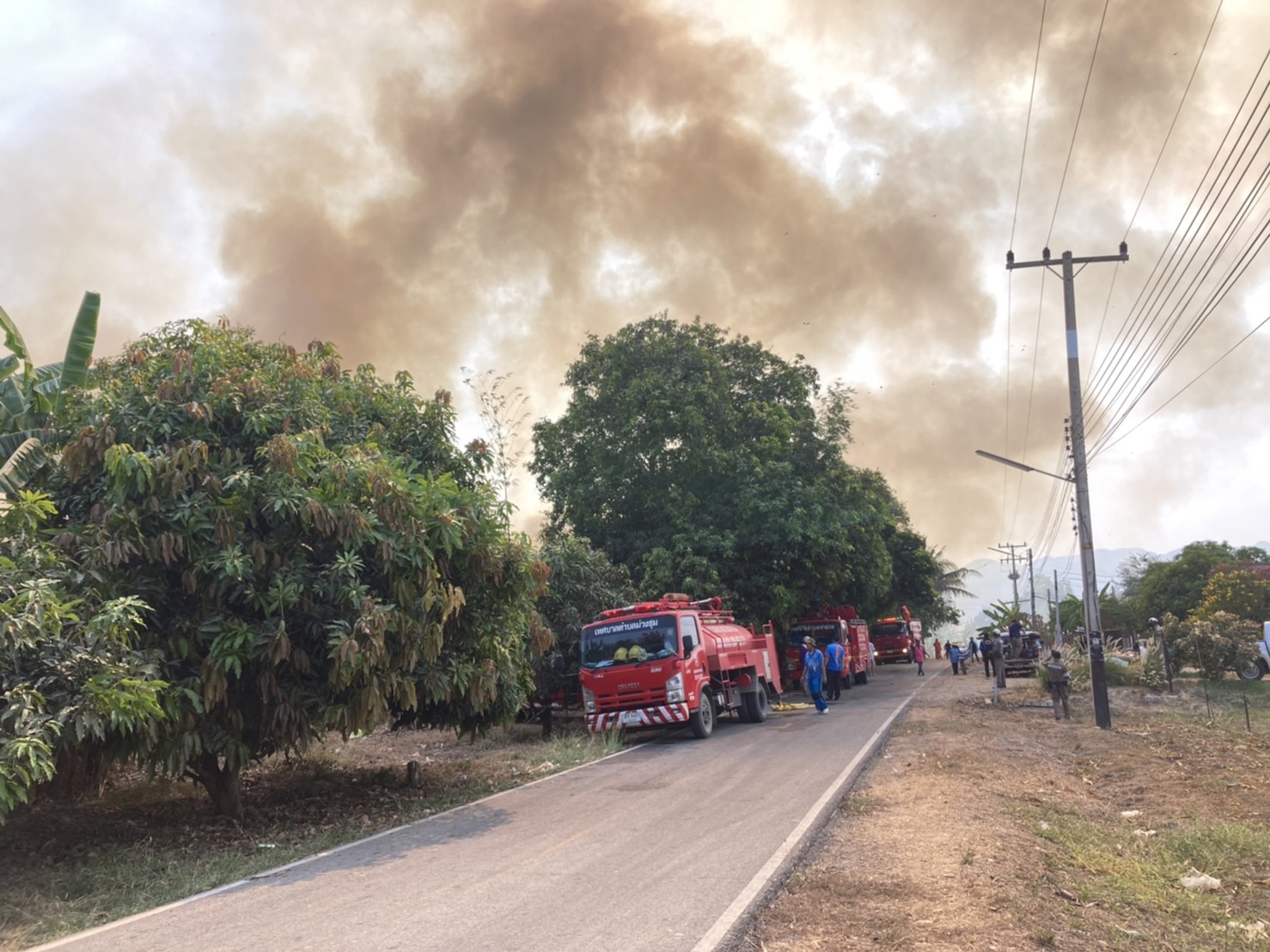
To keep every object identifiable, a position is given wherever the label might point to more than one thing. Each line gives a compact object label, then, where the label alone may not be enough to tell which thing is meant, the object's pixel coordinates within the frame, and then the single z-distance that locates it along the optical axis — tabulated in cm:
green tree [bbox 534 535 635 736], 2020
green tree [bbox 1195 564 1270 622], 4188
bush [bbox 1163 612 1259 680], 2705
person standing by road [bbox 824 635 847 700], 2407
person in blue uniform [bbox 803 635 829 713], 2216
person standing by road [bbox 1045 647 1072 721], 1892
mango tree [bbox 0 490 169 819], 750
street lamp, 1772
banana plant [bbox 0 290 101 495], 1163
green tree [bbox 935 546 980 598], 6875
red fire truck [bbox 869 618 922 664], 5328
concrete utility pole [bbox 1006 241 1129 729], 1778
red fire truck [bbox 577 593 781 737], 1745
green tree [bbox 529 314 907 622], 2693
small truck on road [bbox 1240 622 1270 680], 2786
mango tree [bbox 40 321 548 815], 964
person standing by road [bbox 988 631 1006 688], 2310
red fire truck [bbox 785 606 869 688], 3216
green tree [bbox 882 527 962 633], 4897
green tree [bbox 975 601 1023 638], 6497
